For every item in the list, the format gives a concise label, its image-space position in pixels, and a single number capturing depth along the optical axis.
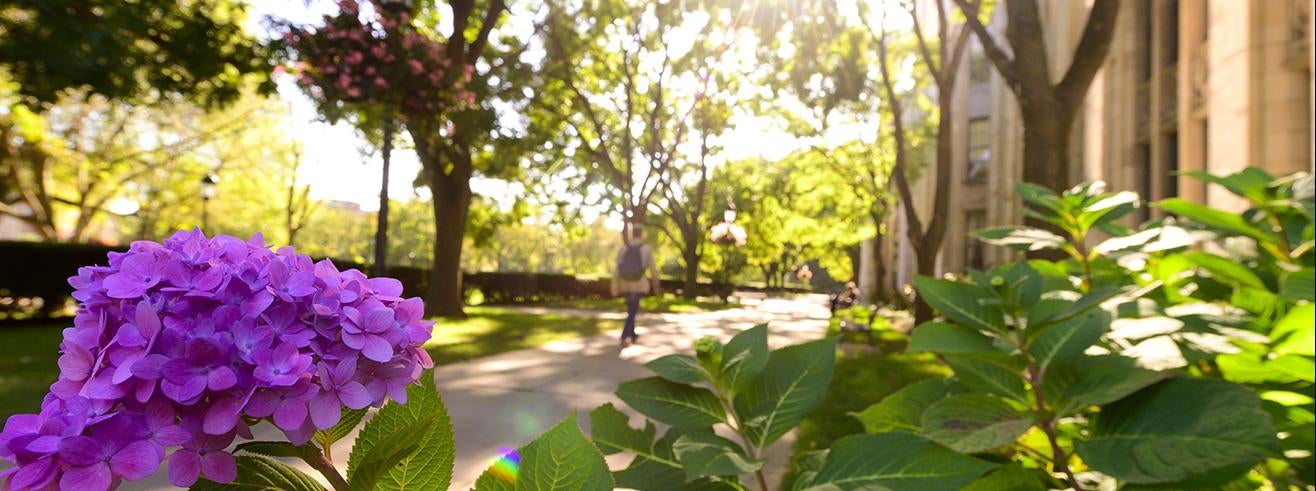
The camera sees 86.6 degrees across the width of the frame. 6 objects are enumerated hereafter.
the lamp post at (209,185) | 23.22
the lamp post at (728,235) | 29.58
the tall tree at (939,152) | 11.72
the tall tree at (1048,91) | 5.14
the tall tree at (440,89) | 9.11
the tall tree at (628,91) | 17.56
